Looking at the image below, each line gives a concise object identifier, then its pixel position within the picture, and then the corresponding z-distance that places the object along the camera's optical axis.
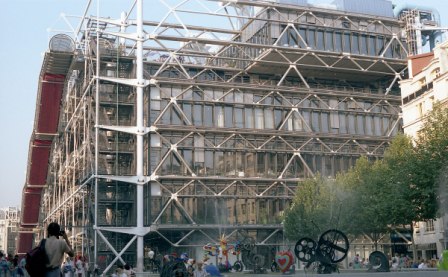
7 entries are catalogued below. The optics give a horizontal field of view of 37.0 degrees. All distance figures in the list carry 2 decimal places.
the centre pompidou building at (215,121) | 52.16
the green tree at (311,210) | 47.50
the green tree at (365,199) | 41.12
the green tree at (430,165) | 36.78
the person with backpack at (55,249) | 9.30
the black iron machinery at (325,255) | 24.19
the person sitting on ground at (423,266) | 34.02
